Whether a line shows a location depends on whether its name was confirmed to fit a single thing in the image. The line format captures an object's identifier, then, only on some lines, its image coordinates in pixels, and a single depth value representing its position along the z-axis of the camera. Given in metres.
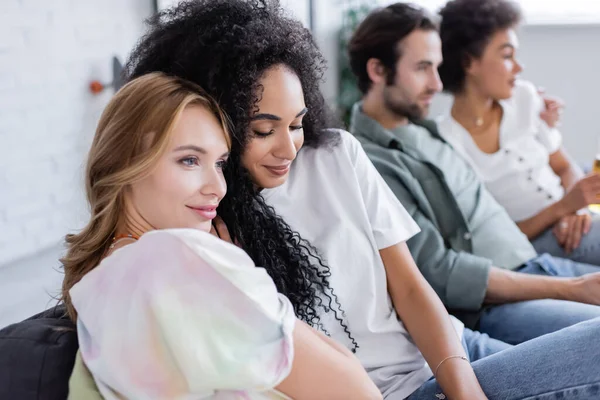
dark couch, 0.92
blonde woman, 0.79
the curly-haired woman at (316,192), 1.09
